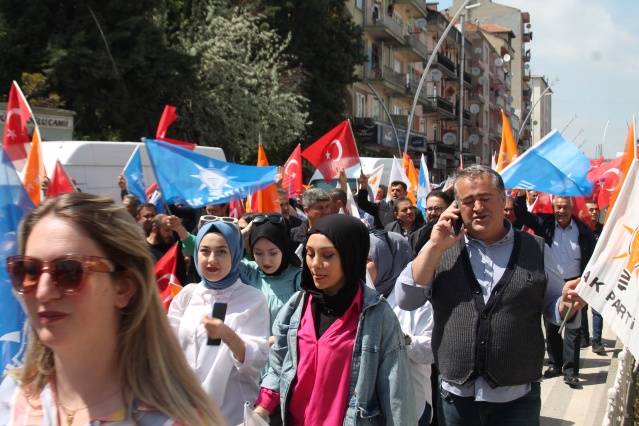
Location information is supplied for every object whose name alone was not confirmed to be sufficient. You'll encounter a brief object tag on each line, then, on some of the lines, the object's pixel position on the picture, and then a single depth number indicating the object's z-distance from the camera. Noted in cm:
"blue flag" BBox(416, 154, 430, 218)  1371
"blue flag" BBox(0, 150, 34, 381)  303
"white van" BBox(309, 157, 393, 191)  2130
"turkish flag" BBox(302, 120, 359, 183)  1145
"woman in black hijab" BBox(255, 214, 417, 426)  312
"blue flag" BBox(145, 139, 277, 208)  706
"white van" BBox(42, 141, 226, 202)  1204
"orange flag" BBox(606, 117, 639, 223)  677
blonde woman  178
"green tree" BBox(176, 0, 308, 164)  2494
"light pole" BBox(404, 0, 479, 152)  2149
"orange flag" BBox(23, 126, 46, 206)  612
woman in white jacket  374
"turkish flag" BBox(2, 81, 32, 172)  684
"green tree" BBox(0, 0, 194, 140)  1995
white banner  377
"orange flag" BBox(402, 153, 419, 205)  1605
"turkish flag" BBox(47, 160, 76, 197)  738
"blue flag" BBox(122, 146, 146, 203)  980
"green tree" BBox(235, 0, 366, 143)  3028
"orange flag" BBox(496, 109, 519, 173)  1078
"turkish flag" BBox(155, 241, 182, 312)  600
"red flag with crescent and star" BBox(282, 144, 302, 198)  1187
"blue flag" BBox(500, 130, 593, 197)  772
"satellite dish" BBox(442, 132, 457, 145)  5098
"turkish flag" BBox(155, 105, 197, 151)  977
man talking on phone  356
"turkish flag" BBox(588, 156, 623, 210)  1048
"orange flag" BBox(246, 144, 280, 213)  949
